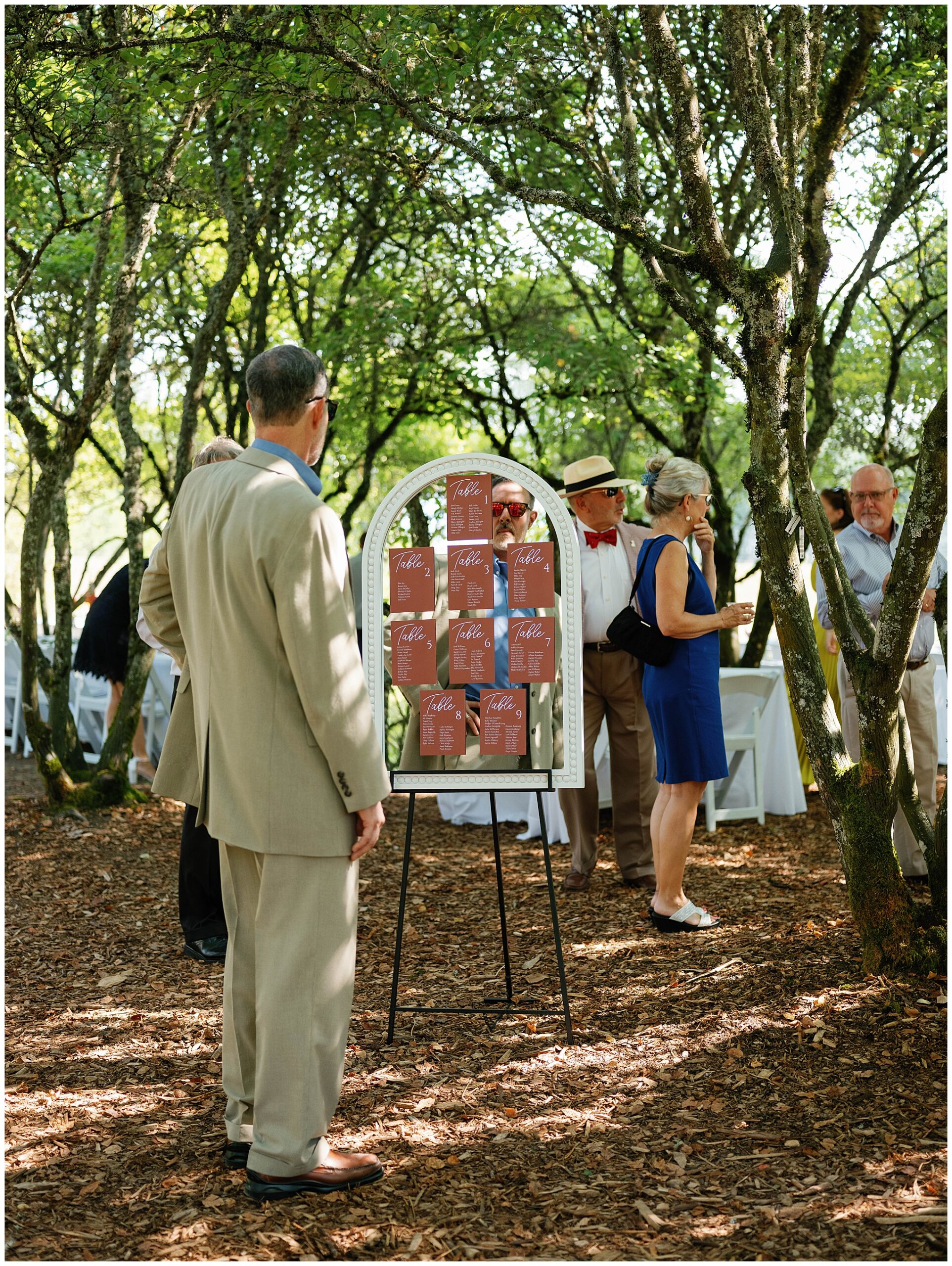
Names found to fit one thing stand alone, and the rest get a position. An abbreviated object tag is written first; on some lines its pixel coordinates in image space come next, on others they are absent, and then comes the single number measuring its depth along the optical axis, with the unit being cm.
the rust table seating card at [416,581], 386
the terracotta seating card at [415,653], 386
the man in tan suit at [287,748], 263
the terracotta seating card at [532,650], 386
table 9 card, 384
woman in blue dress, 484
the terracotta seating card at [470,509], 384
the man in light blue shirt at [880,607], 546
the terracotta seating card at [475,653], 384
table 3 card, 383
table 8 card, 385
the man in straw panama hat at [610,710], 578
